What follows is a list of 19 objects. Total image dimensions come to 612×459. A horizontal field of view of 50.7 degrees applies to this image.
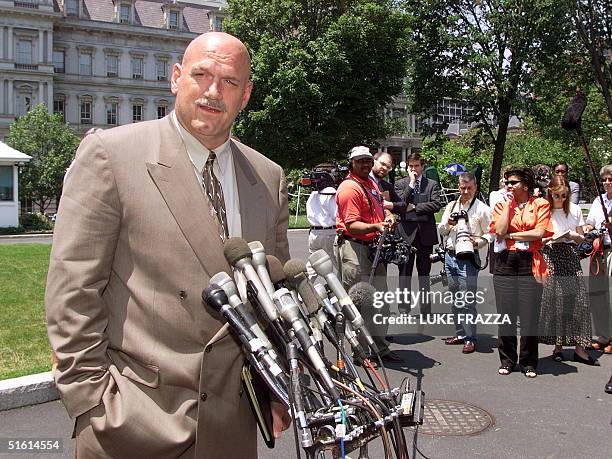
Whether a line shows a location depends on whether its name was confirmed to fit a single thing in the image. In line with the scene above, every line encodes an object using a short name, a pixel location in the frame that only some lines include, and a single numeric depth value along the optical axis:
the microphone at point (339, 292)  2.19
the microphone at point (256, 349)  1.94
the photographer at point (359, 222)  7.08
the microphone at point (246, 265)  1.99
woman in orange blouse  6.88
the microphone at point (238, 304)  1.98
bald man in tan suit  2.21
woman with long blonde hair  7.37
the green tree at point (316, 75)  32.94
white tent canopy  25.91
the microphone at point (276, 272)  2.29
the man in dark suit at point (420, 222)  8.94
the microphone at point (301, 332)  1.91
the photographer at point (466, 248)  7.99
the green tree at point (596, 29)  22.17
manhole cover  5.14
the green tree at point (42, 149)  40.97
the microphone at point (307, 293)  2.23
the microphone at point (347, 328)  2.19
